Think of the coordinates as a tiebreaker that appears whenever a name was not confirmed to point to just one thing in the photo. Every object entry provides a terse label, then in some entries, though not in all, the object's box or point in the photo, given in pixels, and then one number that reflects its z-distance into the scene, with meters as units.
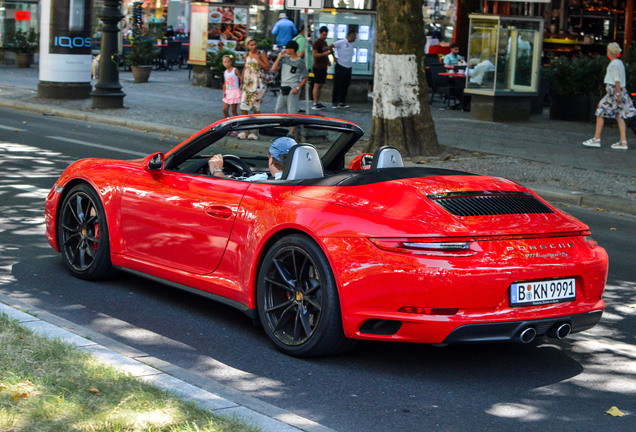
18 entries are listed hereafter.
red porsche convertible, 5.18
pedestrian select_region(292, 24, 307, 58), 26.38
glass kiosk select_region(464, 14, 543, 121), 21.91
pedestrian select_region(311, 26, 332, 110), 24.20
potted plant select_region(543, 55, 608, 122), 22.28
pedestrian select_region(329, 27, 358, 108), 24.27
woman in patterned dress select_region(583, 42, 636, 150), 17.31
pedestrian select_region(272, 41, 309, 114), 19.25
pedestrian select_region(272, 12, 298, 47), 32.56
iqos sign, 24.05
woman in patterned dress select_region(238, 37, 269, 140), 18.83
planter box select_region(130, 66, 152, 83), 30.09
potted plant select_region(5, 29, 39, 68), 35.75
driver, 6.62
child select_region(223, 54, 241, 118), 19.70
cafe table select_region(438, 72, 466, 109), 24.67
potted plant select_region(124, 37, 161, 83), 30.20
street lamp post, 22.38
